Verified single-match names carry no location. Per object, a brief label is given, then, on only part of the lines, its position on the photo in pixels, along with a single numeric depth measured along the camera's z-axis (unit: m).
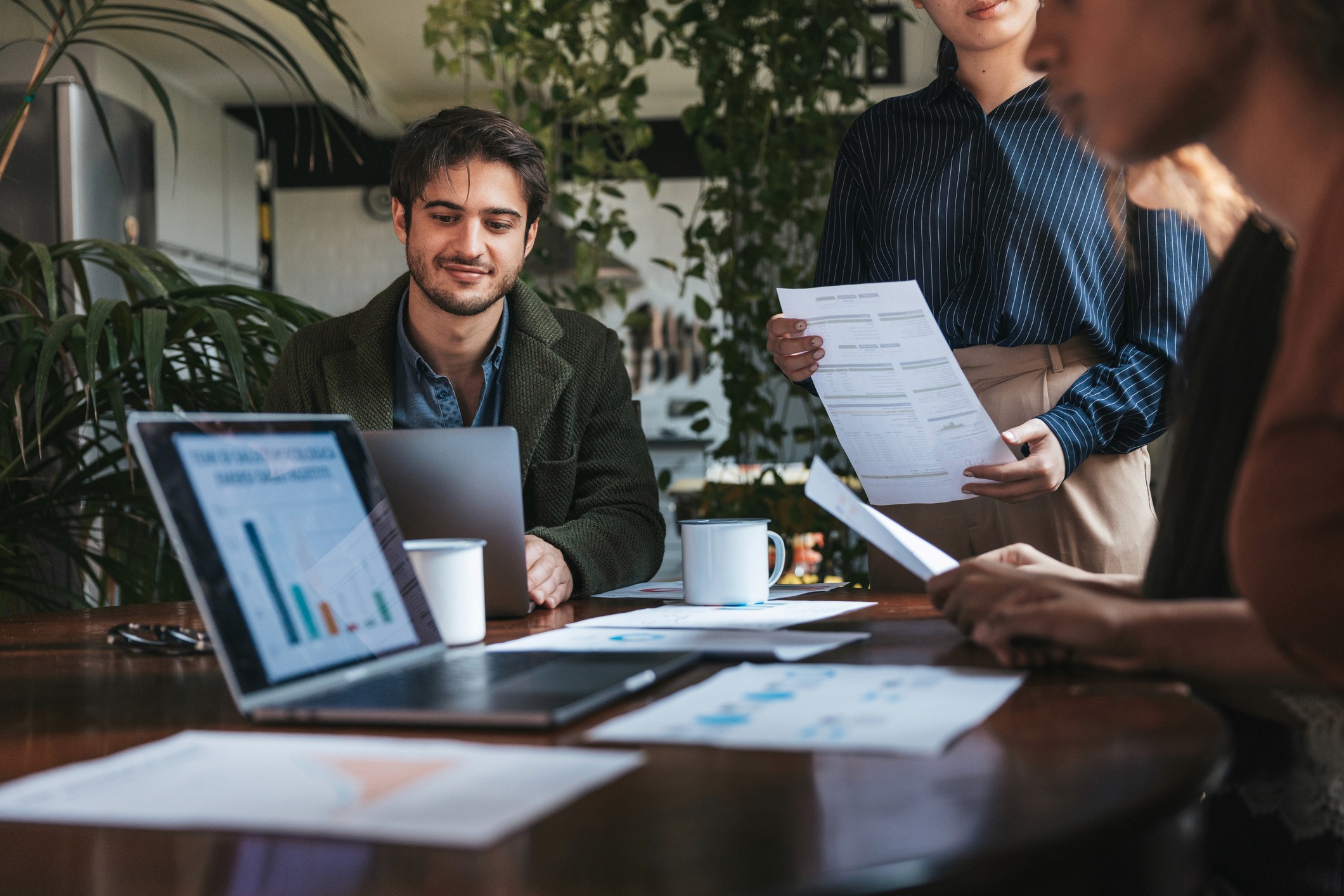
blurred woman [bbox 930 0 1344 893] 0.63
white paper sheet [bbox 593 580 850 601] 1.52
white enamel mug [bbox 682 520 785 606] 1.38
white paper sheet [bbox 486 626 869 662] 0.99
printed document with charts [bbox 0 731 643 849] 0.56
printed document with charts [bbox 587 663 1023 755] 0.70
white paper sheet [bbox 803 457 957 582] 1.08
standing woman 1.69
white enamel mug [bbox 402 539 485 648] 1.11
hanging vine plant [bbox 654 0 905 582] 2.75
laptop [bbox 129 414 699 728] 0.81
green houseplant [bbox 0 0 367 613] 2.09
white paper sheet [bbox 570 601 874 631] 1.20
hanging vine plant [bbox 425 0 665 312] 2.81
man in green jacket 1.85
